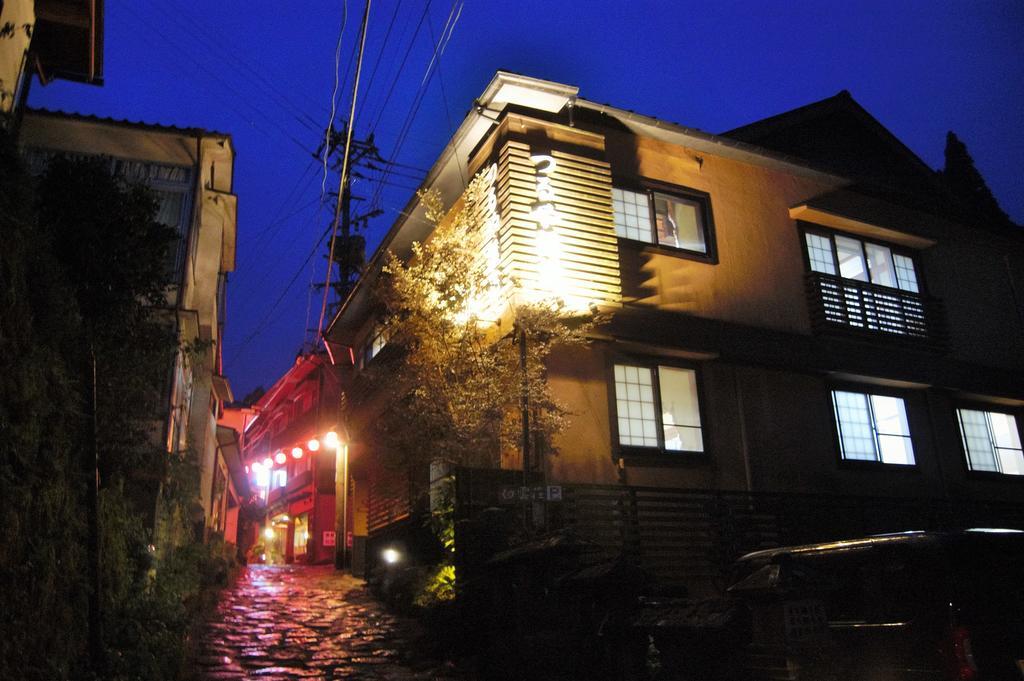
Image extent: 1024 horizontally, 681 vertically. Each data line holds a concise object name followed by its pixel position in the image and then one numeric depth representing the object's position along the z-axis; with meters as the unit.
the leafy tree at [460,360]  12.02
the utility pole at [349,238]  29.84
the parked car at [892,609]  5.25
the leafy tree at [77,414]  5.66
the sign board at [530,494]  10.02
